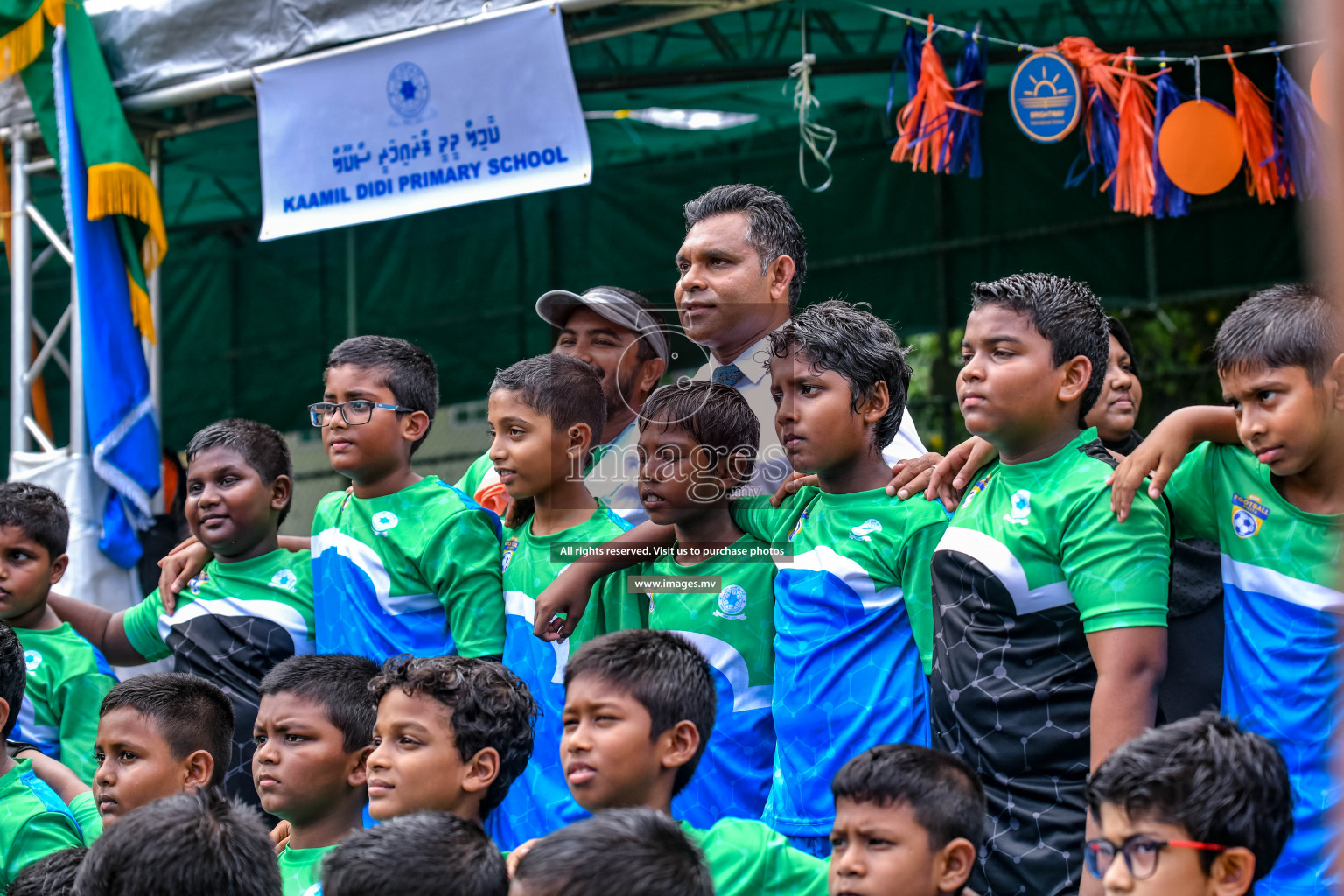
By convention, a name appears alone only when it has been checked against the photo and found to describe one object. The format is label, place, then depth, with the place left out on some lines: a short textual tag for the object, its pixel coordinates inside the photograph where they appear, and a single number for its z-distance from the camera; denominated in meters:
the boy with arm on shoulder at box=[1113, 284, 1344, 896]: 4.56
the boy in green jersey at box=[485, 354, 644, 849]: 6.26
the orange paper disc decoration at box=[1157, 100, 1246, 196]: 9.23
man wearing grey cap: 7.32
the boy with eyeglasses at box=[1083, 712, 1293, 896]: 3.89
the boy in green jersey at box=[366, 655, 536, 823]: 5.24
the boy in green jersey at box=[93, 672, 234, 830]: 6.08
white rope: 9.91
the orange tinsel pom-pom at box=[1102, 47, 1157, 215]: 9.34
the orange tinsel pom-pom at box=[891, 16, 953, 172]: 9.68
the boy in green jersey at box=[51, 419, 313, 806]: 7.20
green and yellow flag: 10.59
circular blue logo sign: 9.37
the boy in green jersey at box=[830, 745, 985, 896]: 4.35
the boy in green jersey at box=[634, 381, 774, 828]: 5.85
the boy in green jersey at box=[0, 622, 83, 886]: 5.82
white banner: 9.83
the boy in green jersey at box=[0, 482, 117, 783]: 7.32
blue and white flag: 10.55
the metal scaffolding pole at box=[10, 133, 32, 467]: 11.12
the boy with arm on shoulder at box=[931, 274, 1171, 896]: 4.69
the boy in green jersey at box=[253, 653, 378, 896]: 5.67
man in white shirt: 6.41
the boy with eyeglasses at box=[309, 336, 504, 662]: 6.52
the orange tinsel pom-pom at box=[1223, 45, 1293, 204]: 9.35
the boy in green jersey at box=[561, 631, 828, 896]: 4.68
